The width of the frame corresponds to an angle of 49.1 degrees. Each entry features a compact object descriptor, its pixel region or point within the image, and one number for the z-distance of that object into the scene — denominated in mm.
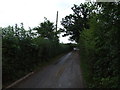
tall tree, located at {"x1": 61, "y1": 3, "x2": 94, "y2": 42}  37797
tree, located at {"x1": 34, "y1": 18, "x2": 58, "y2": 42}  22912
